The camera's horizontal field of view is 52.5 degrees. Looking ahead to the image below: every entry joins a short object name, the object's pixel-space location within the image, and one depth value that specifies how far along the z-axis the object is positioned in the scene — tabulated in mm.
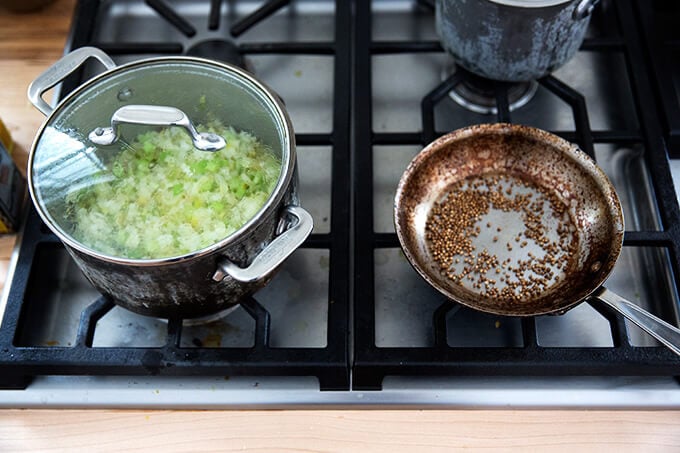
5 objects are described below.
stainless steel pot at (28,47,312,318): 671
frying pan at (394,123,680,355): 825
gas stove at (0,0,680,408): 781
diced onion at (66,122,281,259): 706
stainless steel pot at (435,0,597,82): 828
